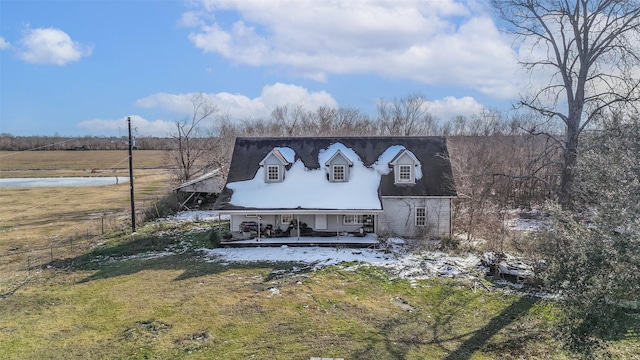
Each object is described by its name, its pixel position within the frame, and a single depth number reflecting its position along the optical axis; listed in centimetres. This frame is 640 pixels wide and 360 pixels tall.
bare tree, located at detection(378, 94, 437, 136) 6525
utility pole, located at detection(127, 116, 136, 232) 2683
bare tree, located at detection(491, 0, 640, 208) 2009
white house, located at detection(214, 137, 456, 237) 2375
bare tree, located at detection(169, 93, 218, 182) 4181
